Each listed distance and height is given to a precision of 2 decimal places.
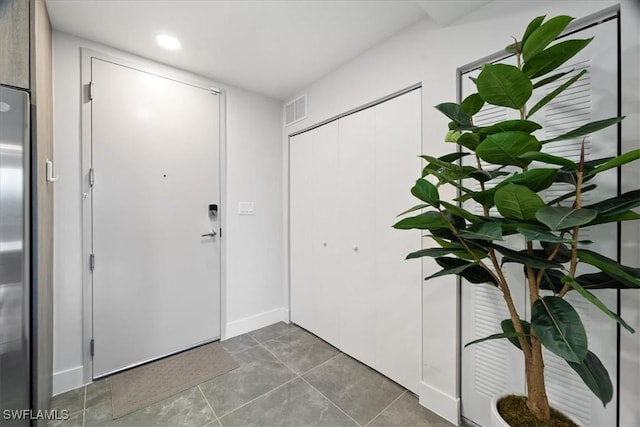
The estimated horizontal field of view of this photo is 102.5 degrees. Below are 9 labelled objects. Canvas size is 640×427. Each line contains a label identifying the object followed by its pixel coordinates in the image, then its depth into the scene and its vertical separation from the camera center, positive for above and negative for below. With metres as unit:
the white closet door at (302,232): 2.63 -0.22
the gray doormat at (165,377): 1.72 -1.26
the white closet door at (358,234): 2.05 -0.18
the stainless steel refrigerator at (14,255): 1.13 -0.20
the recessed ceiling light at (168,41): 1.90 +1.29
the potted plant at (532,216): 0.73 -0.01
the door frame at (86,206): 1.90 +0.04
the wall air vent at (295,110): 2.66 +1.10
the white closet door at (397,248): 1.76 -0.26
